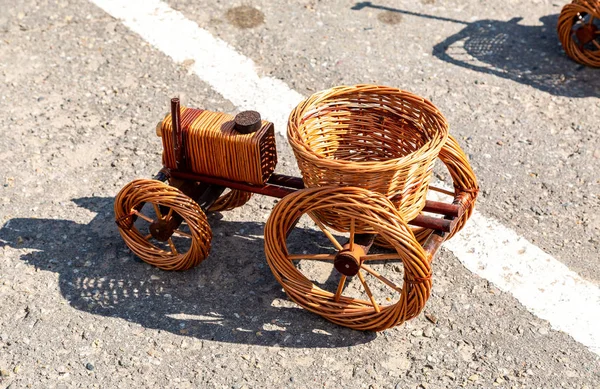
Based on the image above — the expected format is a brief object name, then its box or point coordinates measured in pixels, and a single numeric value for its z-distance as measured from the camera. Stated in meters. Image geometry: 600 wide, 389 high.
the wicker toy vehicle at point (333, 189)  2.93
